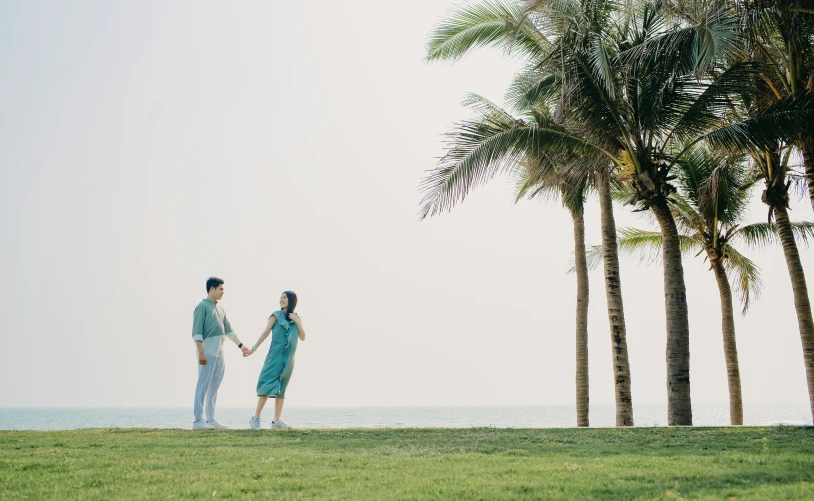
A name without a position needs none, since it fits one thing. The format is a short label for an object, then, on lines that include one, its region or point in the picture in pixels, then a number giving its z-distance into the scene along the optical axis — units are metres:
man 11.63
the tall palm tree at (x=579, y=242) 19.25
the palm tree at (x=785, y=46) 12.92
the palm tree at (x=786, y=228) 16.88
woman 11.92
